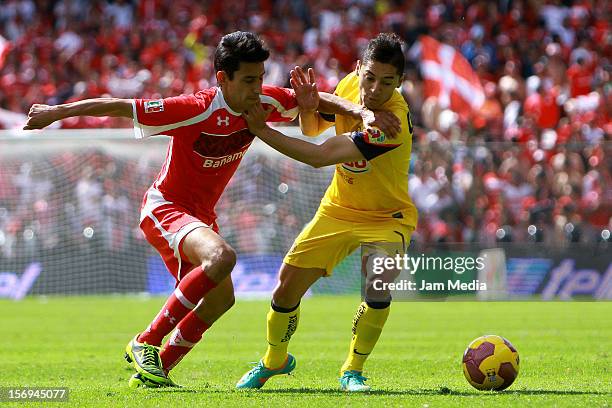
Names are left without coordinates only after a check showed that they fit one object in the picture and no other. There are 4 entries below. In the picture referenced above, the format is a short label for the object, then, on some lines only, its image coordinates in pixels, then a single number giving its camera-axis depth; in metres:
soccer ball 15.23
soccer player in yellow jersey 15.86
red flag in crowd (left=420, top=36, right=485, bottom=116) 41.75
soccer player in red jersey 14.90
